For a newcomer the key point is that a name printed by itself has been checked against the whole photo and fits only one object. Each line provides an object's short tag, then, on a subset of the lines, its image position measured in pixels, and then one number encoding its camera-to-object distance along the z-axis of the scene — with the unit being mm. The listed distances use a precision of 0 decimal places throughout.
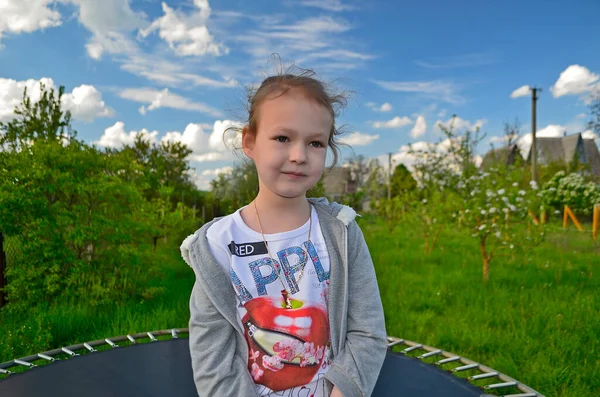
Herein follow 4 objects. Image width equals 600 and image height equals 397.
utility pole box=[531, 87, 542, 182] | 12903
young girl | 1045
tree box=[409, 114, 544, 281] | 4363
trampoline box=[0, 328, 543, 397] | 1556
